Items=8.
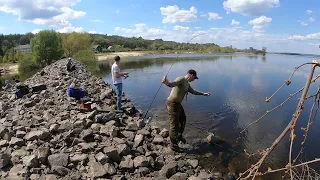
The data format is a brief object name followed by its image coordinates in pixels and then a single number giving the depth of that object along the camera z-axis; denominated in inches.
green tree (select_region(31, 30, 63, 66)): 2317.9
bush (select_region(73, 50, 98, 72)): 2485.2
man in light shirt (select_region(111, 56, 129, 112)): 392.6
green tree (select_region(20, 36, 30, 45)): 5605.3
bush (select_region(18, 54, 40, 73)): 2221.9
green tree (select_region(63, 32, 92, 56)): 2947.8
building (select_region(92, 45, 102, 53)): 4781.5
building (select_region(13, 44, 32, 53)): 4223.7
